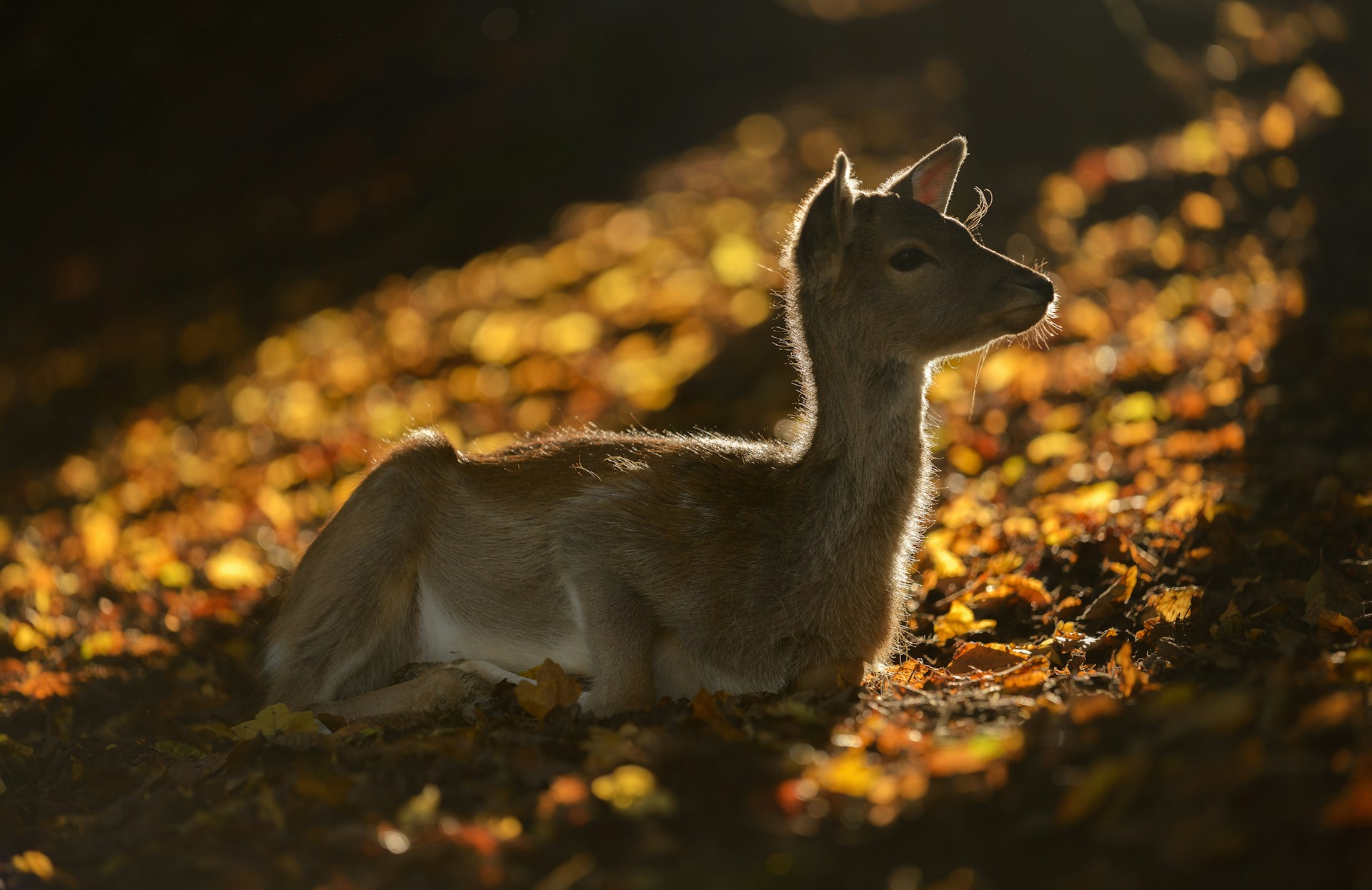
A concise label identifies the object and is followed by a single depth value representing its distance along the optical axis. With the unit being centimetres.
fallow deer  919
